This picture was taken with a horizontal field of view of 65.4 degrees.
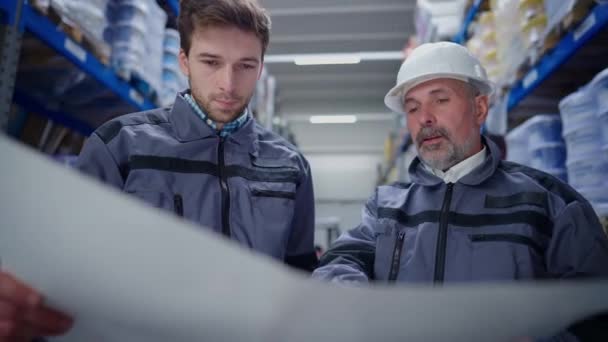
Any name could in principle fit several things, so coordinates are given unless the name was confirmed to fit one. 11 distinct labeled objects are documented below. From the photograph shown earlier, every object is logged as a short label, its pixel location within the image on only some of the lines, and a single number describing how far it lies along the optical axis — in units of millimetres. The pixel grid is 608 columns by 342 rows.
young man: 1323
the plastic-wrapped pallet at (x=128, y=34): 2768
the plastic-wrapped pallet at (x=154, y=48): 3041
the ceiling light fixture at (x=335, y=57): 7703
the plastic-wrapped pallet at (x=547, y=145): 2506
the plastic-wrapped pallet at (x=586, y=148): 2012
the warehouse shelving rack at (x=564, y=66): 1921
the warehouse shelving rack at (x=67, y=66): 1702
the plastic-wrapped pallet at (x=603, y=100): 1882
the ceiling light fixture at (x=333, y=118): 9883
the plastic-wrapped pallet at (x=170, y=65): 3404
